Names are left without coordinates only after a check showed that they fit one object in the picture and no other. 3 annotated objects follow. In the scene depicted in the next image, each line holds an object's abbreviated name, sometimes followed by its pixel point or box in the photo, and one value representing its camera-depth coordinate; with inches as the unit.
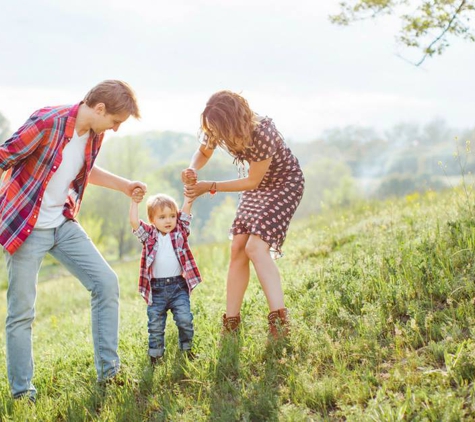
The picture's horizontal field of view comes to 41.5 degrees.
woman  180.9
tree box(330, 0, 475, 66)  256.8
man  172.1
